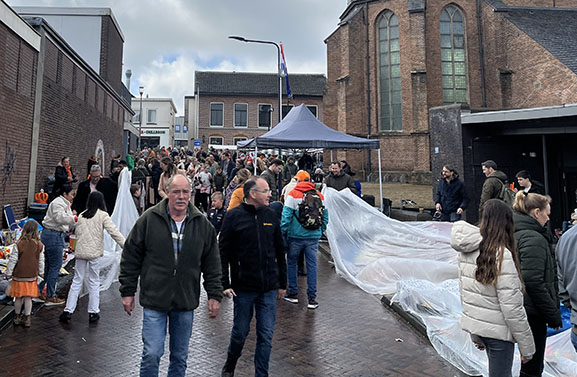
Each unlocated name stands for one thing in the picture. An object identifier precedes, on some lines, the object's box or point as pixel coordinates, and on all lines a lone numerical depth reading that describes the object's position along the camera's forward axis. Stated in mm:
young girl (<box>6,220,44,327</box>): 4863
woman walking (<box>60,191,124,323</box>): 5133
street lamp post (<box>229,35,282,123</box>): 16688
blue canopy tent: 10969
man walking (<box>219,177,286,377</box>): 3441
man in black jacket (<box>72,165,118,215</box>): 7425
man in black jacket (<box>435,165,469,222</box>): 8604
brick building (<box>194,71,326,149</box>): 45312
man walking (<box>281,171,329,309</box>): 5594
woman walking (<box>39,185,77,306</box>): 5465
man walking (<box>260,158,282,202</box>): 8242
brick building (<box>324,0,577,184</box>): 23078
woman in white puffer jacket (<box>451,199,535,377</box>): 2648
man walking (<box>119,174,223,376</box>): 2889
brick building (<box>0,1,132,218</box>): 9391
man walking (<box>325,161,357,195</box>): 9266
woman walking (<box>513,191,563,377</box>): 2840
